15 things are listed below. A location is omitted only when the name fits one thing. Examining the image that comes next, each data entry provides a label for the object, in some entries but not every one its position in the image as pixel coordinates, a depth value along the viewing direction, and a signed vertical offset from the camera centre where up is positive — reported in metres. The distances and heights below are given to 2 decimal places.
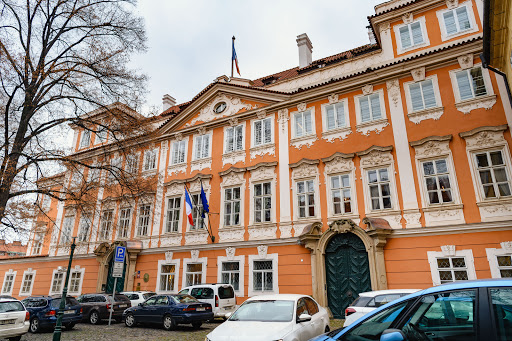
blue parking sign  14.24 +1.16
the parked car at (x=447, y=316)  3.01 -0.32
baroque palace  13.42 +5.01
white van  14.24 -0.57
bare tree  12.83 +7.51
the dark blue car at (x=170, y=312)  12.53 -1.13
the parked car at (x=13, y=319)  10.34 -1.15
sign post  13.94 +0.80
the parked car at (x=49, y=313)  12.94 -1.18
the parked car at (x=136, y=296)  17.05 -0.71
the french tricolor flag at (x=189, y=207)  18.20 +3.94
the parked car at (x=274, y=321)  5.98 -0.78
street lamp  8.69 -1.02
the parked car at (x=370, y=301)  8.70 -0.49
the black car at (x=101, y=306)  15.23 -1.11
